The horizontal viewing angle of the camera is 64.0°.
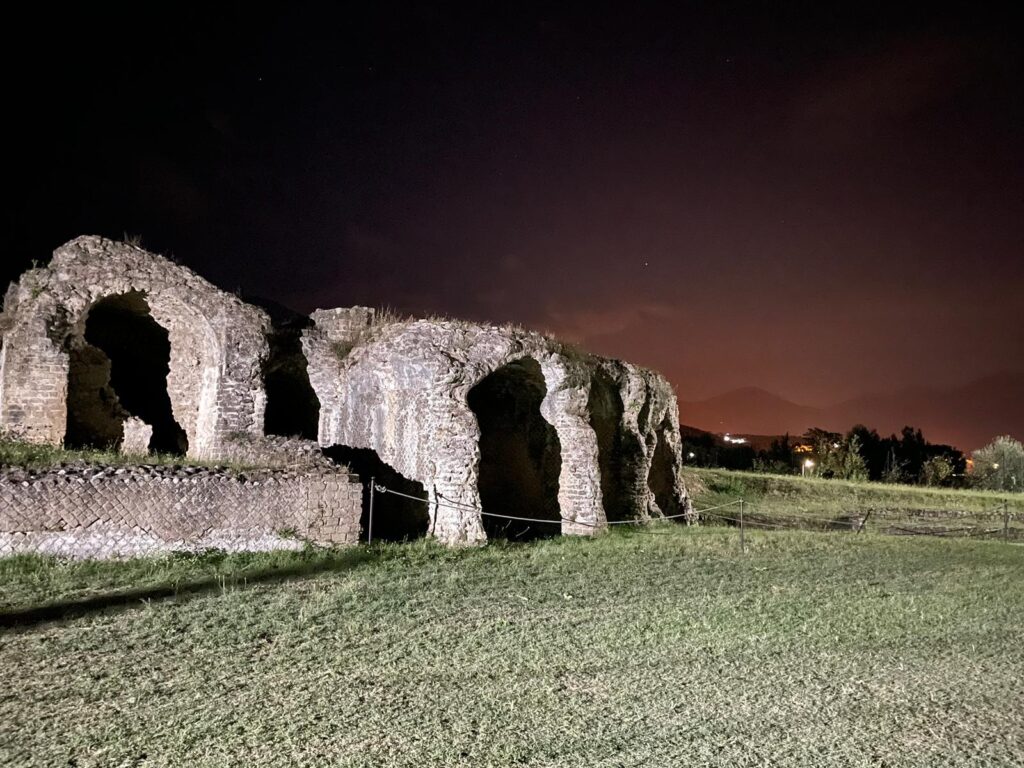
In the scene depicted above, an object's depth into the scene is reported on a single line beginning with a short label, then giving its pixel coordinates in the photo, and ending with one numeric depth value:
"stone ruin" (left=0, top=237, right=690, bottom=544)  14.84
